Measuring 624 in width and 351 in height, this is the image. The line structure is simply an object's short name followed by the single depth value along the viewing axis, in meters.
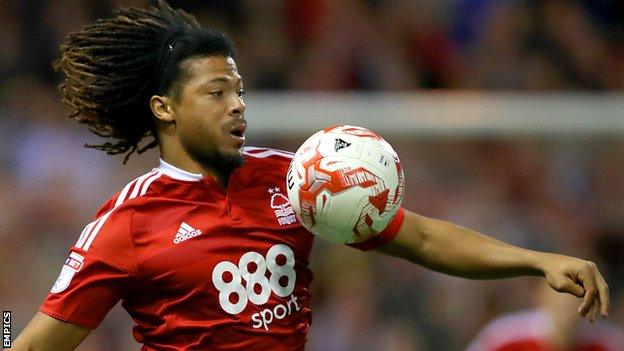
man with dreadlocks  7.31
